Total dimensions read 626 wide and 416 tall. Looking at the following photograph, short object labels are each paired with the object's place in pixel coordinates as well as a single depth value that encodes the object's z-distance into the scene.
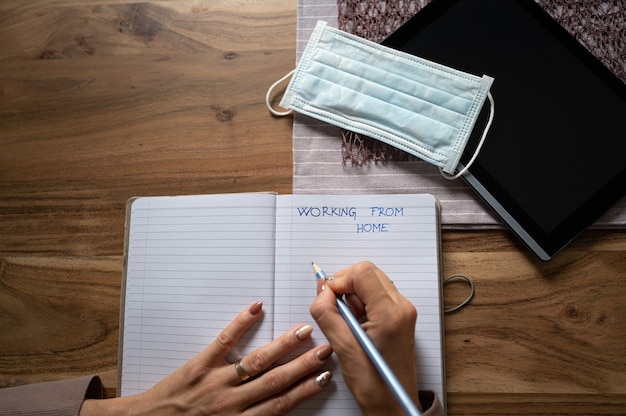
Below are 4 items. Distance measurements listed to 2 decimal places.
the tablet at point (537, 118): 0.71
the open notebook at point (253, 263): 0.72
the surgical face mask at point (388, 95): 0.75
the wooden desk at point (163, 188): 0.71
